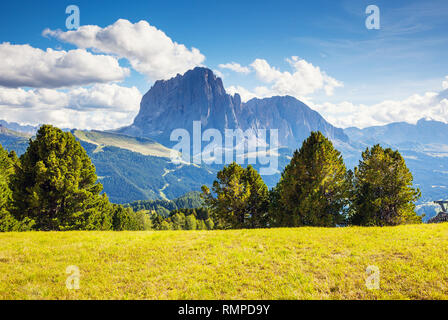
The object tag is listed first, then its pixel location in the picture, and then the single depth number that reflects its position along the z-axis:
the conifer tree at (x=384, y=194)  30.84
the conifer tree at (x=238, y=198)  36.41
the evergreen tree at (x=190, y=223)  114.63
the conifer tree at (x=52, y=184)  26.25
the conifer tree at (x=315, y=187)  29.78
